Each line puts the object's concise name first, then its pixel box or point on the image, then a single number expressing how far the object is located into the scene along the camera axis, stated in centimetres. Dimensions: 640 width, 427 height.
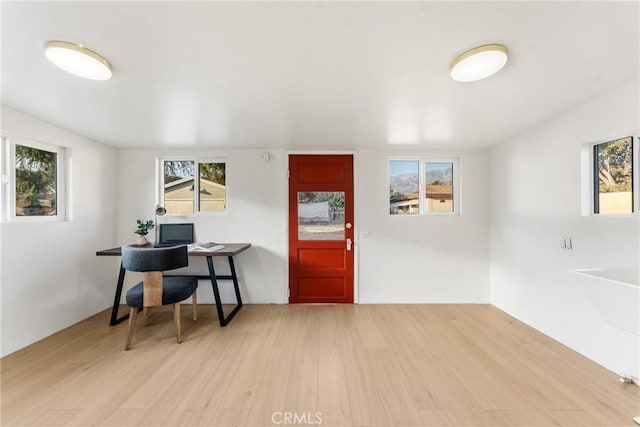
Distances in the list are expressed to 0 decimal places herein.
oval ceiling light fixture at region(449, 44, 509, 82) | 144
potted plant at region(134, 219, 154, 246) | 296
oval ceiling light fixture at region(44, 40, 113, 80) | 141
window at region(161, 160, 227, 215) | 354
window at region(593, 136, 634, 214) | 196
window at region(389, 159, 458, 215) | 358
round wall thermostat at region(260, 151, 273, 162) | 346
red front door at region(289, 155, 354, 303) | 351
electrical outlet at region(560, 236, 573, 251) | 230
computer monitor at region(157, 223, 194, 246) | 345
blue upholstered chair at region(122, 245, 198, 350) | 232
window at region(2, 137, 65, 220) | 229
